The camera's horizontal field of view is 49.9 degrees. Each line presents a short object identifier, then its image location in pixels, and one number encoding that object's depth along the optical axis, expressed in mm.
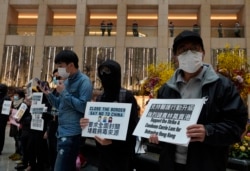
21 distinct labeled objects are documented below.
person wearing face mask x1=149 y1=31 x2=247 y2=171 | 1640
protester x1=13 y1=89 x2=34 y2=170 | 5004
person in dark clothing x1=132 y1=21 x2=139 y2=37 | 20688
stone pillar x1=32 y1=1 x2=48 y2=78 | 20766
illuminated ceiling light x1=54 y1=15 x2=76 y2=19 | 23609
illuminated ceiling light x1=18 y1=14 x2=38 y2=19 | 23906
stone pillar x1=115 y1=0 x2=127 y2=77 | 20219
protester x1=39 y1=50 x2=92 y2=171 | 2871
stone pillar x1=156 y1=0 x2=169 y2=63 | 19844
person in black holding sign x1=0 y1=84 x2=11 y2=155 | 7213
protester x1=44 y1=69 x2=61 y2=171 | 4199
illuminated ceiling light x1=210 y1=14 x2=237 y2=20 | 22172
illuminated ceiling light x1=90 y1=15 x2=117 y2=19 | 23109
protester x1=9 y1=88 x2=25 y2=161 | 6564
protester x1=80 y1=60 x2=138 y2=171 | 2430
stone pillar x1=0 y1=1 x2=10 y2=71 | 21042
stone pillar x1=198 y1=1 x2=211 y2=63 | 19562
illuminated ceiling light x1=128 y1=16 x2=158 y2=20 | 22945
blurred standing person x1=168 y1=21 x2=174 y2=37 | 20353
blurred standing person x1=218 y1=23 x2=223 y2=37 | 20125
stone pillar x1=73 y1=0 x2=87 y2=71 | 20438
